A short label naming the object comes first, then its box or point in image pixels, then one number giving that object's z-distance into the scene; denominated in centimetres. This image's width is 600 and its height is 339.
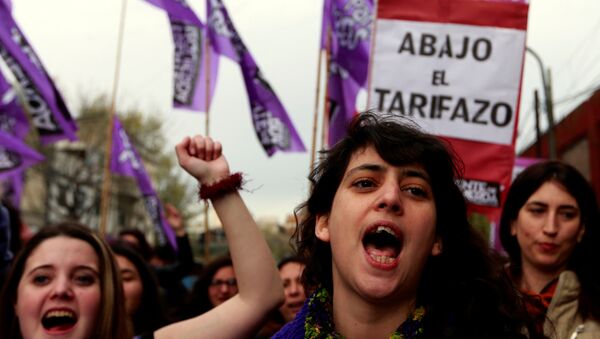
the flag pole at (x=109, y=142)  868
